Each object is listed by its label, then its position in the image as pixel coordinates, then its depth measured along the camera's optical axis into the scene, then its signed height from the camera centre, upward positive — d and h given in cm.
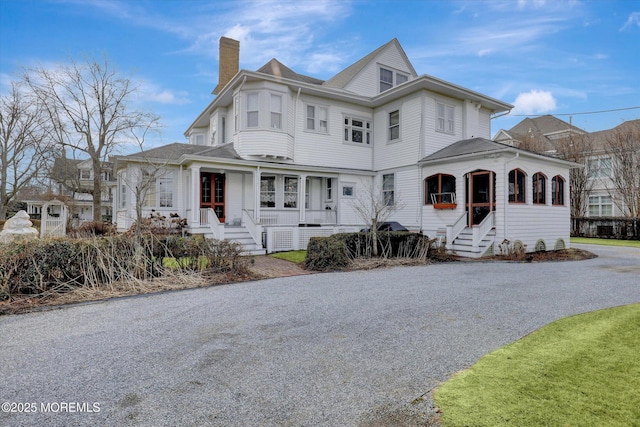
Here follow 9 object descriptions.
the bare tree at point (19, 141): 2366 +504
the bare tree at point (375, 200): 1647 +74
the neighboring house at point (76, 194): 3015 +239
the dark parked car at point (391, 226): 1505 -46
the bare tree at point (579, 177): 2688 +284
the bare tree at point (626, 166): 2400 +335
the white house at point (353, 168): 1395 +202
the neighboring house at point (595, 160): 2661 +410
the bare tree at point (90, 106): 2191 +695
